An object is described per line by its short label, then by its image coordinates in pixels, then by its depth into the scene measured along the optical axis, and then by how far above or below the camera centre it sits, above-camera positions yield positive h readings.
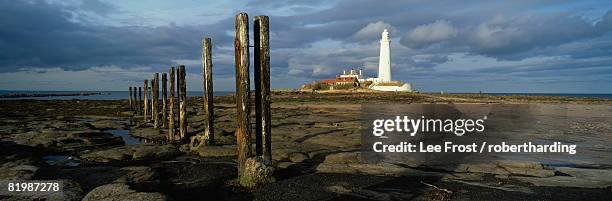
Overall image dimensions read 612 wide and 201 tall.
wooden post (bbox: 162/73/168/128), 21.50 -0.35
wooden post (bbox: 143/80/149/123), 27.04 -0.59
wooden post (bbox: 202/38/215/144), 13.60 +0.00
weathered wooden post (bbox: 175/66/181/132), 16.44 +0.34
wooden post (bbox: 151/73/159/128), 22.08 -0.54
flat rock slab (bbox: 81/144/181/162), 11.54 -1.84
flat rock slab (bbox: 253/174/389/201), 7.25 -1.87
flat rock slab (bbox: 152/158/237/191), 8.27 -1.87
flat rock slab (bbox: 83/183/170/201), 6.66 -1.73
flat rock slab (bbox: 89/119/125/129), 22.13 -1.91
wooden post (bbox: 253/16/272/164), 8.86 +0.12
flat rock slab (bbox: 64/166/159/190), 8.22 -1.84
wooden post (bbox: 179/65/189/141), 15.94 -1.04
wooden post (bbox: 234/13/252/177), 8.52 +0.07
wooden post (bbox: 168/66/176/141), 16.28 -0.83
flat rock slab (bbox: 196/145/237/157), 12.11 -1.86
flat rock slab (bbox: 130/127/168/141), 17.92 -1.99
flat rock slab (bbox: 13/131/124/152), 13.77 -1.78
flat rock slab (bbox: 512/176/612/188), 8.12 -1.99
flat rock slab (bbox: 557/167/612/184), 8.85 -2.05
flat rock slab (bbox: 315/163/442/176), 9.15 -1.89
